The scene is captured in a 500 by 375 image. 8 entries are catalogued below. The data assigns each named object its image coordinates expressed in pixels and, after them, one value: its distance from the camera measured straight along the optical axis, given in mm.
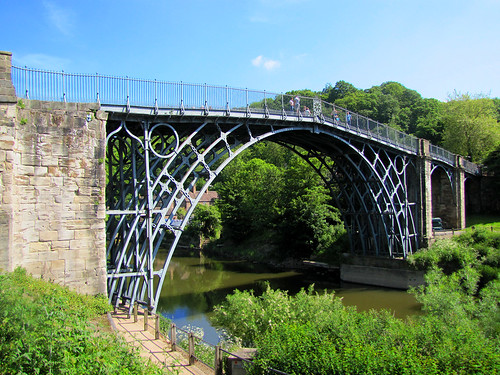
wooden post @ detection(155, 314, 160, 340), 10695
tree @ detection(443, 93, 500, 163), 44906
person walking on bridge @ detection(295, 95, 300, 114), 21634
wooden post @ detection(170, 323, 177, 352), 10062
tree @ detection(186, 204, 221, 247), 50188
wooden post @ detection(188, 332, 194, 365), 9148
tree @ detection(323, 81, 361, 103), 87125
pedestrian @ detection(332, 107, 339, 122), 23453
